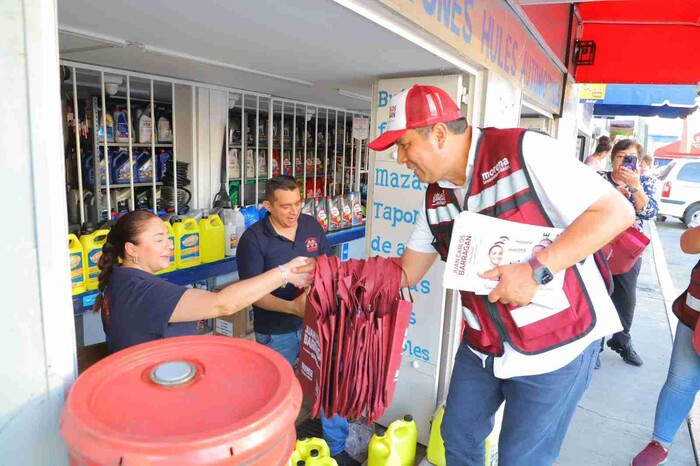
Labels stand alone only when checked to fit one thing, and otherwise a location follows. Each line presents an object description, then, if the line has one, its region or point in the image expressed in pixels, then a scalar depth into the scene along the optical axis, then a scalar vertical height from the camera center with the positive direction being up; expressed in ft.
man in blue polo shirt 8.30 -1.63
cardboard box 12.84 -4.49
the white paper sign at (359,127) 15.66 +1.36
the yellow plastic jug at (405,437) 8.49 -4.95
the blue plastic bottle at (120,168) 13.62 -0.23
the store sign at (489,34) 6.65 +2.59
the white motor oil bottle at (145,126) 13.79 +1.03
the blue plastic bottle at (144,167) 14.15 -0.18
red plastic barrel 2.52 -1.51
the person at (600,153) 17.41 +0.80
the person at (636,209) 11.70 -0.98
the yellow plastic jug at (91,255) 9.64 -2.00
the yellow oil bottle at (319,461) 7.15 -4.53
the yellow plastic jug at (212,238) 12.32 -2.02
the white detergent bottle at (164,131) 14.23 +0.96
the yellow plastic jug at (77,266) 9.36 -2.16
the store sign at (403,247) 9.27 -1.73
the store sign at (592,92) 25.82 +4.57
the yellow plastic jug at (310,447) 7.57 -4.59
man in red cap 4.60 -0.96
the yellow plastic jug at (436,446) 8.71 -5.19
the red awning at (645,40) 17.04 +5.21
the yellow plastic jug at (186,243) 11.52 -2.04
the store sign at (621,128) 66.39 +6.68
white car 42.63 -1.23
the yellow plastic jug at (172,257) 11.28 -2.32
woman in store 4.78 -1.39
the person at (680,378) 7.76 -3.56
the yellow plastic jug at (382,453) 8.00 -4.93
